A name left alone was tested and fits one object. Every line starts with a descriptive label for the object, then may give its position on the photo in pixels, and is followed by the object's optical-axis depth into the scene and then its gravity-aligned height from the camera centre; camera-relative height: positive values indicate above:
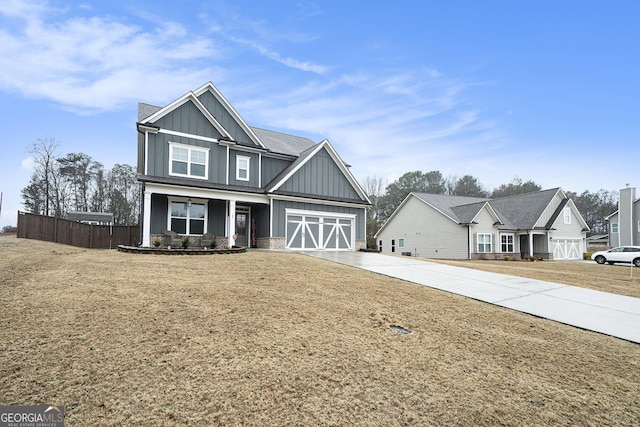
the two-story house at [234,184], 15.98 +2.54
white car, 23.25 -2.03
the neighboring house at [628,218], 33.91 +1.25
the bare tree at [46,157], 32.03 +7.38
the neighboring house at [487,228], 28.56 +0.13
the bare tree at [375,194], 49.13 +5.74
